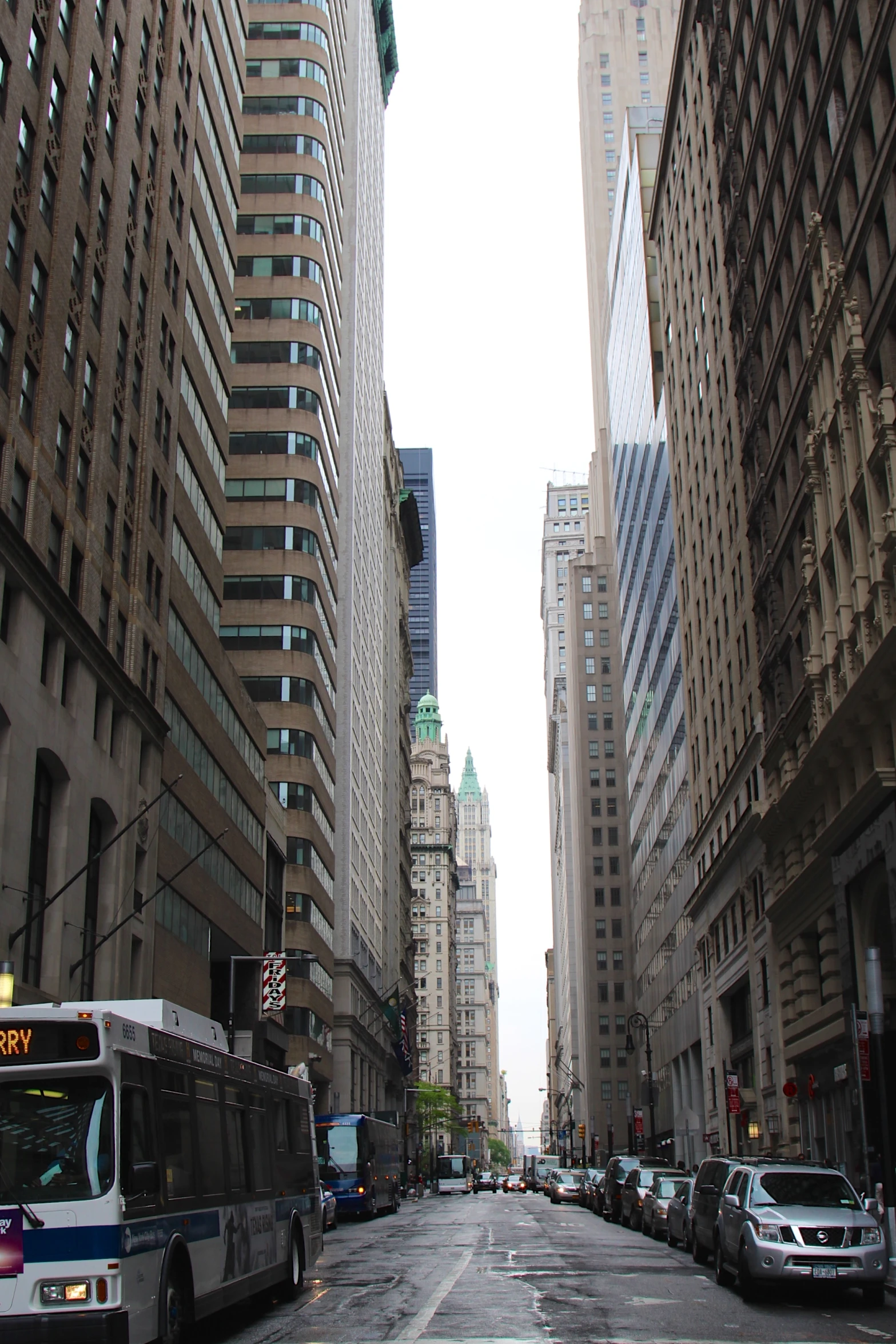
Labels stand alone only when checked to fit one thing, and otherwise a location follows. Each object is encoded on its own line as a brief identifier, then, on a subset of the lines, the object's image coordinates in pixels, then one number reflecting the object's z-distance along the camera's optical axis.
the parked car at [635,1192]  38.50
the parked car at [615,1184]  43.56
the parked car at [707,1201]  23.17
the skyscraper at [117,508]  33.91
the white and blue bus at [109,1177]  11.40
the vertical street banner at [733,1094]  50.84
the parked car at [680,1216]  29.73
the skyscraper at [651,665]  83.31
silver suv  18.62
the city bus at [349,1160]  48.91
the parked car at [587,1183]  56.28
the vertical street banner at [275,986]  50.22
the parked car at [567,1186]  67.62
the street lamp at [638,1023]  76.69
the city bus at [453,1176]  97.38
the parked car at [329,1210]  39.81
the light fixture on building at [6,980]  17.50
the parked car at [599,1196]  49.59
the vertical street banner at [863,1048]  25.80
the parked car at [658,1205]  33.66
